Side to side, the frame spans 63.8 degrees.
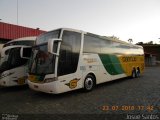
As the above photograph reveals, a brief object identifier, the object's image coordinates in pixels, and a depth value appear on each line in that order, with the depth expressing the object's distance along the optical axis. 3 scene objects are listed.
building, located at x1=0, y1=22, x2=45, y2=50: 12.23
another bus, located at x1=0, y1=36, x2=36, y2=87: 6.80
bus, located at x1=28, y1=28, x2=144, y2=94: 5.25
